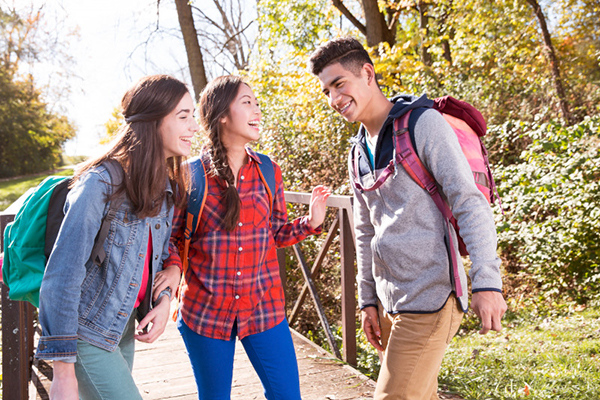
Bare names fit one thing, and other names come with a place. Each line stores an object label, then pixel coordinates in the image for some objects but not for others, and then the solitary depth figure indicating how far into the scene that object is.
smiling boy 1.78
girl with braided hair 2.22
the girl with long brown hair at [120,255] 1.57
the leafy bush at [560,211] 5.59
